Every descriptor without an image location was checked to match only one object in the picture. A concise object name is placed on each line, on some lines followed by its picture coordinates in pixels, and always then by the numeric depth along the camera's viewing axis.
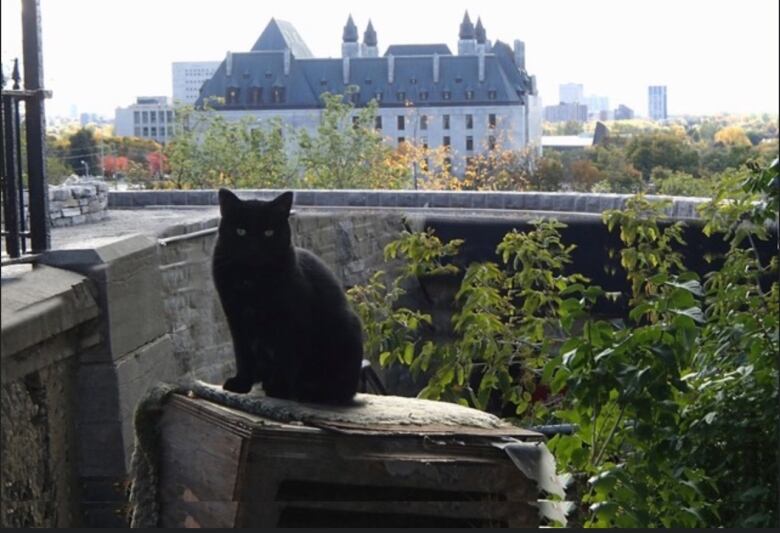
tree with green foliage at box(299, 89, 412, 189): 11.88
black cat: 2.83
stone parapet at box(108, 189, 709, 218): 8.44
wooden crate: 2.39
